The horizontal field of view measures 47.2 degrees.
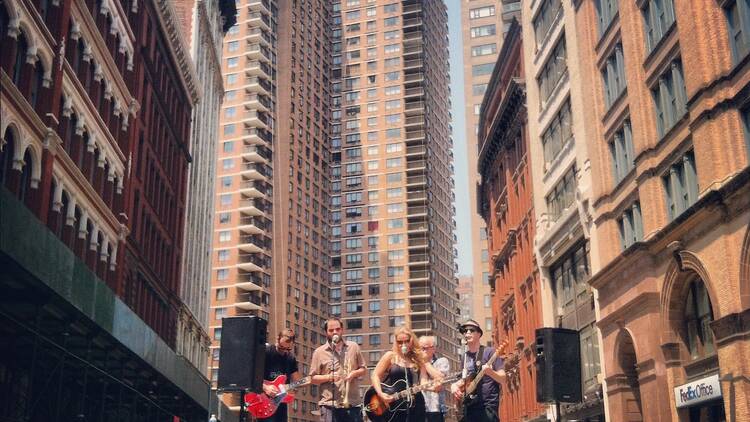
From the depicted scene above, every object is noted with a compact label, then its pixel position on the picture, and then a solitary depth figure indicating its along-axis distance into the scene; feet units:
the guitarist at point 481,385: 40.70
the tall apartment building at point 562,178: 118.62
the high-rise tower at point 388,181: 392.47
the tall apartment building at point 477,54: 408.07
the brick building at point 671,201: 76.59
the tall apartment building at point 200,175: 220.43
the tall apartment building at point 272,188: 323.37
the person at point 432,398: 39.99
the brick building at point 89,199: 65.16
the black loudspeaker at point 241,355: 41.52
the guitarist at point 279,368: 46.70
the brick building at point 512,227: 159.02
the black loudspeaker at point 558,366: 48.65
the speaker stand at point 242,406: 41.10
